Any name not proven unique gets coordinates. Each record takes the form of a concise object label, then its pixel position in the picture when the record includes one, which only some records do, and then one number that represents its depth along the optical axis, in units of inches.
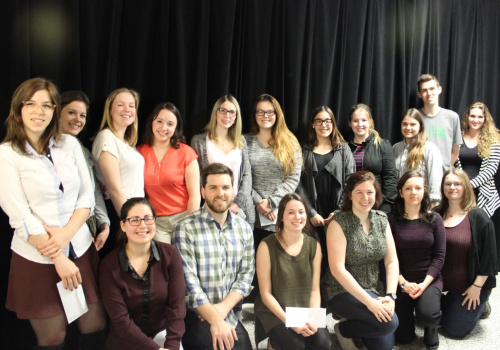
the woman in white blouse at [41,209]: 82.1
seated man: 93.7
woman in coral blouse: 110.0
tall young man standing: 144.9
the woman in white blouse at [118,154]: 102.0
